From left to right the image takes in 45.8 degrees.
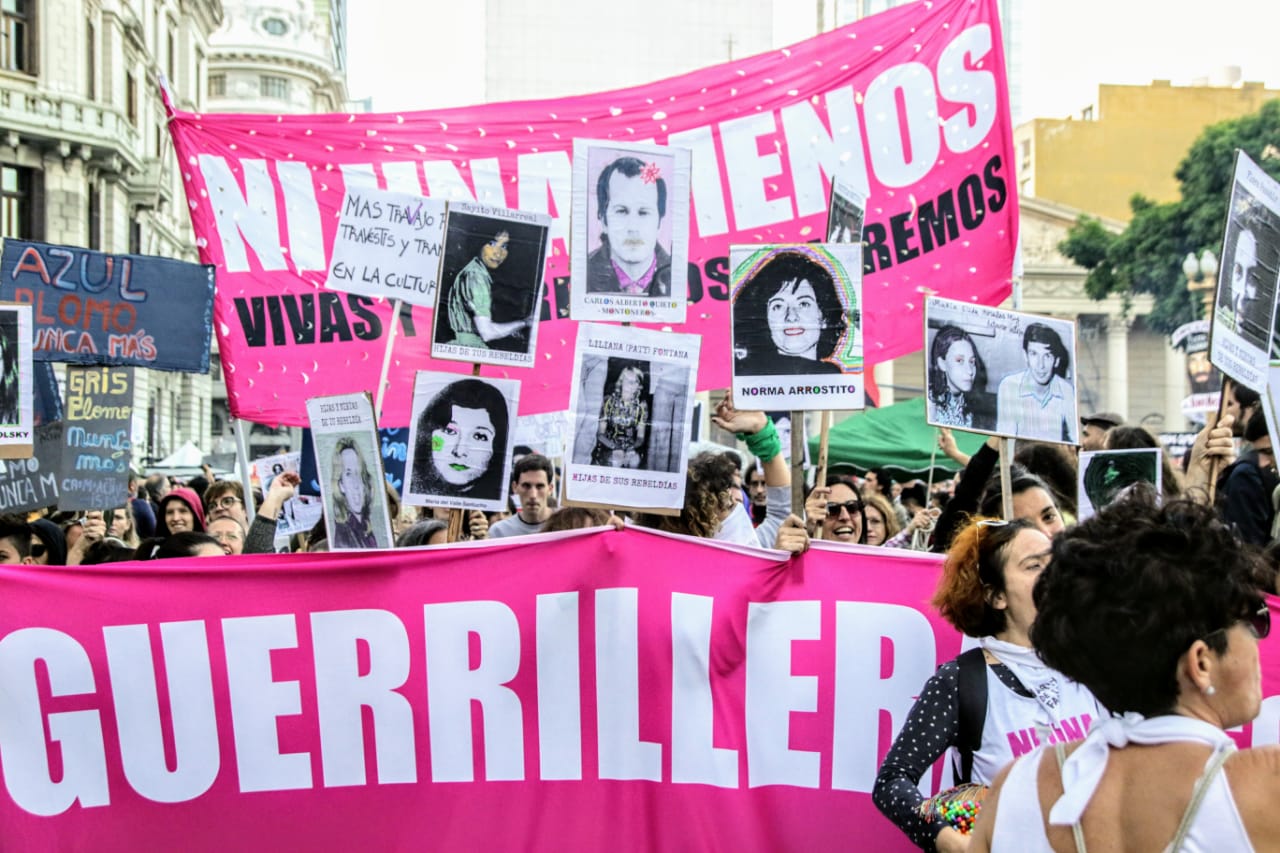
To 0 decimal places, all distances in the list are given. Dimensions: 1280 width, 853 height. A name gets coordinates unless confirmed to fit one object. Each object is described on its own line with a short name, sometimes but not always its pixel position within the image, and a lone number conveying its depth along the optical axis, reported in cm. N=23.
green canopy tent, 1381
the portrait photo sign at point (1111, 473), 491
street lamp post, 2219
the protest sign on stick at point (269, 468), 847
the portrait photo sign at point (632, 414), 424
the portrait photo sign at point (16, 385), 502
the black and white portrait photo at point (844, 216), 462
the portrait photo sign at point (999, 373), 461
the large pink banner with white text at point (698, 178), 612
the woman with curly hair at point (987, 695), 300
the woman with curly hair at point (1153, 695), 189
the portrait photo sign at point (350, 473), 481
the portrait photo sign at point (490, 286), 485
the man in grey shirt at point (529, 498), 605
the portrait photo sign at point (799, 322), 419
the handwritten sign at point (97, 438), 684
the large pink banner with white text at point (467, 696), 390
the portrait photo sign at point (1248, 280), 442
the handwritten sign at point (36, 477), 687
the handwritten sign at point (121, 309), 641
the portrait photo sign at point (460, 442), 485
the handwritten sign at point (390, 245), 557
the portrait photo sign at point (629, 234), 464
